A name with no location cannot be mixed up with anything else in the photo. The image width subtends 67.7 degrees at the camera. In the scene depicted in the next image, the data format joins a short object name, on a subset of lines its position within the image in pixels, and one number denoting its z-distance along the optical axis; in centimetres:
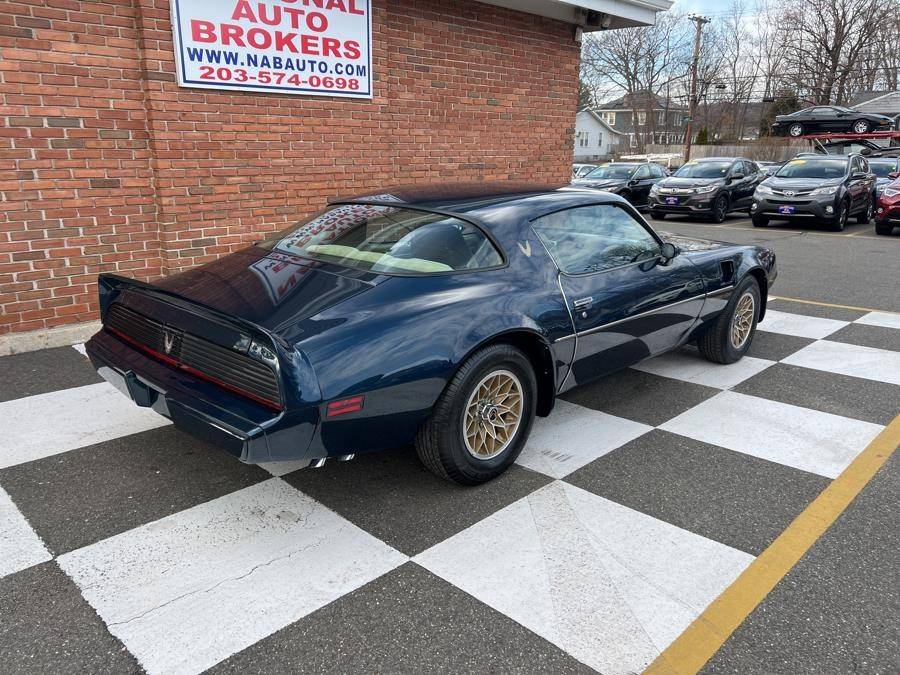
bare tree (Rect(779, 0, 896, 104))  4459
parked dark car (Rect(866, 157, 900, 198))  1670
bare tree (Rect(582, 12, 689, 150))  5362
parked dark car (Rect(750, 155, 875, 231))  1385
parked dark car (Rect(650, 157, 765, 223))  1562
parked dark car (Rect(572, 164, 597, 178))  2073
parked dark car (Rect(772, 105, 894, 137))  2650
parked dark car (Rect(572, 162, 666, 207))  1788
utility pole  4106
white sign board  570
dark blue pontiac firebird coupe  265
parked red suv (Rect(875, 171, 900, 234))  1291
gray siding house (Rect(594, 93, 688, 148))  5842
